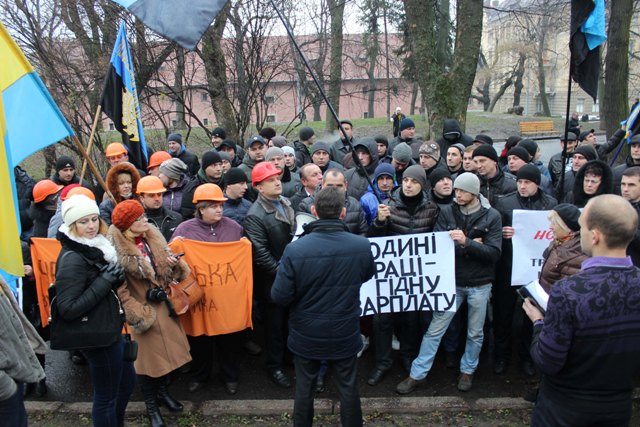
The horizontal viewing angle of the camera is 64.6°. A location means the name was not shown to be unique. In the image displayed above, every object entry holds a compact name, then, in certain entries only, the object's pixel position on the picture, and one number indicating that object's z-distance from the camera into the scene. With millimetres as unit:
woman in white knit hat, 3361
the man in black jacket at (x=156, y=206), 4951
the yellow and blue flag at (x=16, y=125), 3277
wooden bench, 30609
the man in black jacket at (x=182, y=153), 8319
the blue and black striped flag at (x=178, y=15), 4129
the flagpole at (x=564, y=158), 4898
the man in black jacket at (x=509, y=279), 5016
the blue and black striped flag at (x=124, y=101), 6082
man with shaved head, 2426
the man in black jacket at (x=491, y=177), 5633
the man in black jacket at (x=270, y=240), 4750
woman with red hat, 3857
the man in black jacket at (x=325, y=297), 3453
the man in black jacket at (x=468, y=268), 4500
